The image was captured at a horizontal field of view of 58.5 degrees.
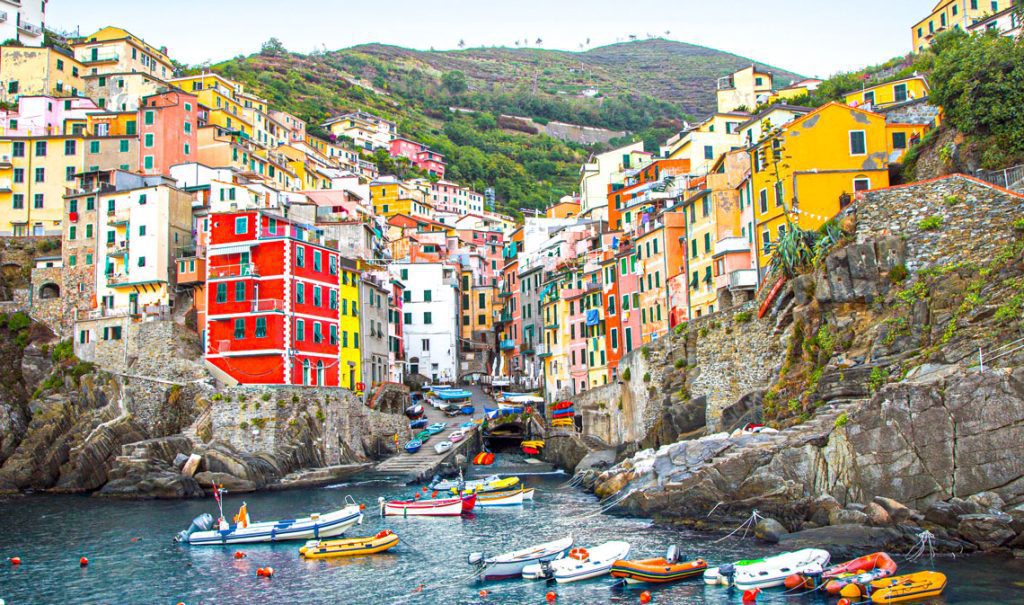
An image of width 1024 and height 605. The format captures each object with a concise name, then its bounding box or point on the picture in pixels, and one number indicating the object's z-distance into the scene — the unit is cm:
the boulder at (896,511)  3578
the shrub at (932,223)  4325
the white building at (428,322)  10406
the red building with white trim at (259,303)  7088
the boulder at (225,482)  6197
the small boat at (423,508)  5403
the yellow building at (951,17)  11019
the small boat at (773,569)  3262
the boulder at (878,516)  3603
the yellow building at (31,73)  10706
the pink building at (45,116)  9781
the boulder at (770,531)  3847
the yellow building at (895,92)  8388
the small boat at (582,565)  3666
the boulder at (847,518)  3675
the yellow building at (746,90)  11612
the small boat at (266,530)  4578
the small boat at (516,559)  3753
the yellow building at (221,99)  10962
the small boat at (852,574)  3106
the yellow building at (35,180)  9056
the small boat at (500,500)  5716
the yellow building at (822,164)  5325
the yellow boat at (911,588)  2966
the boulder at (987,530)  3341
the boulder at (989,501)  3422
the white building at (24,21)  11606
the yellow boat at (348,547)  4256
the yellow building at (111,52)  11525
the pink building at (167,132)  9206
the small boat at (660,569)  3462
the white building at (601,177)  11150
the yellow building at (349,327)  7838
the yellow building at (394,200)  14588
